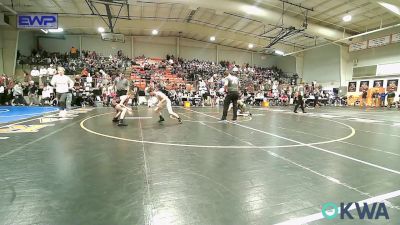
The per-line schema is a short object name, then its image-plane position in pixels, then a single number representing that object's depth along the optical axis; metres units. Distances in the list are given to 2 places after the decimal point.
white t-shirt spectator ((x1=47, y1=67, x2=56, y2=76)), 19.44
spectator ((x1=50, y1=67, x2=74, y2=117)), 9.62
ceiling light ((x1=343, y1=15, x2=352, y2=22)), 19.15
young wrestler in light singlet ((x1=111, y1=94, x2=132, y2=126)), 7.71
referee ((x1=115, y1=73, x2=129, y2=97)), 10.30
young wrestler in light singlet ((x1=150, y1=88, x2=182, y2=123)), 8.59
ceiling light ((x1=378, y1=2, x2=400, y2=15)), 15.31
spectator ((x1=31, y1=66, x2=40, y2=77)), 19.90
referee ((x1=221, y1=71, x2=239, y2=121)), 9.52
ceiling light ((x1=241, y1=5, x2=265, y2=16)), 18.38
